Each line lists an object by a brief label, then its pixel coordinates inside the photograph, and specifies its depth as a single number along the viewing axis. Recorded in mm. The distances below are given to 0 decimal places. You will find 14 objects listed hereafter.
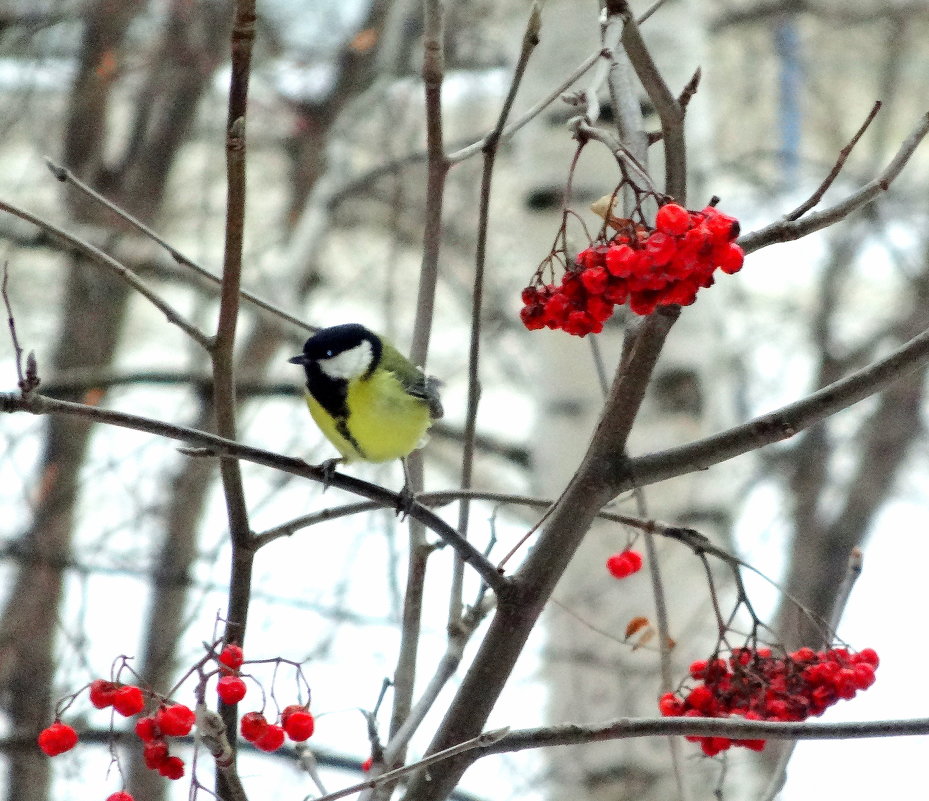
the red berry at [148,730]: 4786
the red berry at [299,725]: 4788
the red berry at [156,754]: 4784
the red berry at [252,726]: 4788
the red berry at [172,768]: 4786
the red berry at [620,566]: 4912
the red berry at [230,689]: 4759
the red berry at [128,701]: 4788
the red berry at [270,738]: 4787
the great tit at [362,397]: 5013
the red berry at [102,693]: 4792
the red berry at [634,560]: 4915
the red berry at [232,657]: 4757
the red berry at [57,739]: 4792
